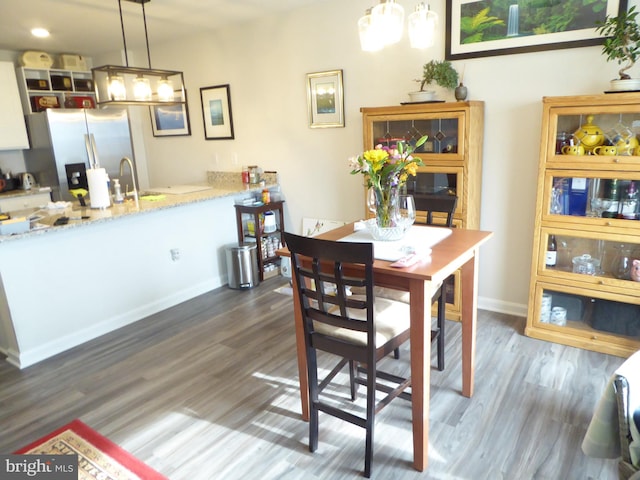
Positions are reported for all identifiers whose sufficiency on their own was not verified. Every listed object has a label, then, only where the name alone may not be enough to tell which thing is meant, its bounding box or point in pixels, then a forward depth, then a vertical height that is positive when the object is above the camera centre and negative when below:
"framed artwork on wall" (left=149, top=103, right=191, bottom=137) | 5.10 +0.28
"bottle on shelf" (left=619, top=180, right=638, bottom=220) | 2.62 -0.46
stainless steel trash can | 4.13 -1.14
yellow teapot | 2.67 -0.06
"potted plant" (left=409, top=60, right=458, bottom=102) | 3.15 +0.39
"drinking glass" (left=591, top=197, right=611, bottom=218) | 2.72 -0.48
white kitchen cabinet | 4.77 +0.42
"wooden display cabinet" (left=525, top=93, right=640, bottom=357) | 2.59 -0.63
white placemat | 1.97 -0.51
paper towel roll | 3.46 -0.30
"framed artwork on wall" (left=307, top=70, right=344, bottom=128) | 3.89 +0.34
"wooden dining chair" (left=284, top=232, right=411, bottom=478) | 1.72 -0.83
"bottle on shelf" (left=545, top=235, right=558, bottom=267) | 2.93 -0.81
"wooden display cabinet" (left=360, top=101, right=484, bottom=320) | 3.04 -0.08
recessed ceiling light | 4.25 +1.15
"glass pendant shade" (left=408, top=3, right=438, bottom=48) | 1.82 +0.44
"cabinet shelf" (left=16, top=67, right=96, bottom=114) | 5.10 +0.73
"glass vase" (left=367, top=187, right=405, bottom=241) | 2.09 -0.37
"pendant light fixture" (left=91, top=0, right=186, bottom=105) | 2.91 +0.40
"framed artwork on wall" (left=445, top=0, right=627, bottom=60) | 2.75 +0.67
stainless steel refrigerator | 4.86 +0.06
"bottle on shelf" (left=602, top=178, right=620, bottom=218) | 2.67 -0.42
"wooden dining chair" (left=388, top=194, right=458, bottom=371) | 2.48 -0.85
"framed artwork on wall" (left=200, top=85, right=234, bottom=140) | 4.68 +0.33
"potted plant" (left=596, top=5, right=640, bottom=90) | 2.47 +0.45
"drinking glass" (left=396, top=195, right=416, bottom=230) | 2.14 -0.37
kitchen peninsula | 2.93 -0.90
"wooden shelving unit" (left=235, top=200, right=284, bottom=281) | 4.31 -0.91
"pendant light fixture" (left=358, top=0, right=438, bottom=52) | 1.75 +0.44
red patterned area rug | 1.96 -1.41
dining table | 1.79 -0.68
